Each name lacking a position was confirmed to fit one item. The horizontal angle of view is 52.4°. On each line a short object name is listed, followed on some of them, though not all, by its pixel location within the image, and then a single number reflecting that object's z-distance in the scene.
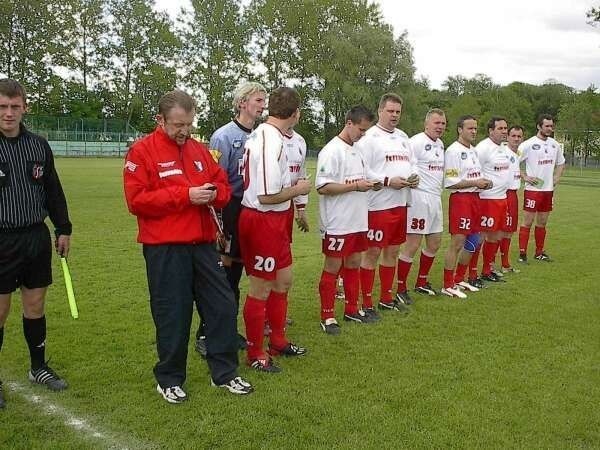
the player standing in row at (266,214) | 4.62
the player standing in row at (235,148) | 5.23
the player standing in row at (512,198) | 8.71
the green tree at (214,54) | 60.25
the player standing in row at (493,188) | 8.12
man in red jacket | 4.05
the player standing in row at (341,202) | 5.82
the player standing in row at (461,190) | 7.49
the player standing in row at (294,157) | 5.25
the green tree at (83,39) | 56.31
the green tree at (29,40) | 53.41
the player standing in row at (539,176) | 9.86
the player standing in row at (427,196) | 7.20
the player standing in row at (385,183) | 6.57
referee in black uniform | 4.09
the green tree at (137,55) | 59.94
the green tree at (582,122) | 49.78
